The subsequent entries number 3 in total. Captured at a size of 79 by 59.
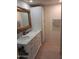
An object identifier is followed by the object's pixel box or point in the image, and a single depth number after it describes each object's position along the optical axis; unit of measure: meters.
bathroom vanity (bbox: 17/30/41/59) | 1.96
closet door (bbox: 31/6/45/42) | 1.94
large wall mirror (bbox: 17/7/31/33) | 2.00
